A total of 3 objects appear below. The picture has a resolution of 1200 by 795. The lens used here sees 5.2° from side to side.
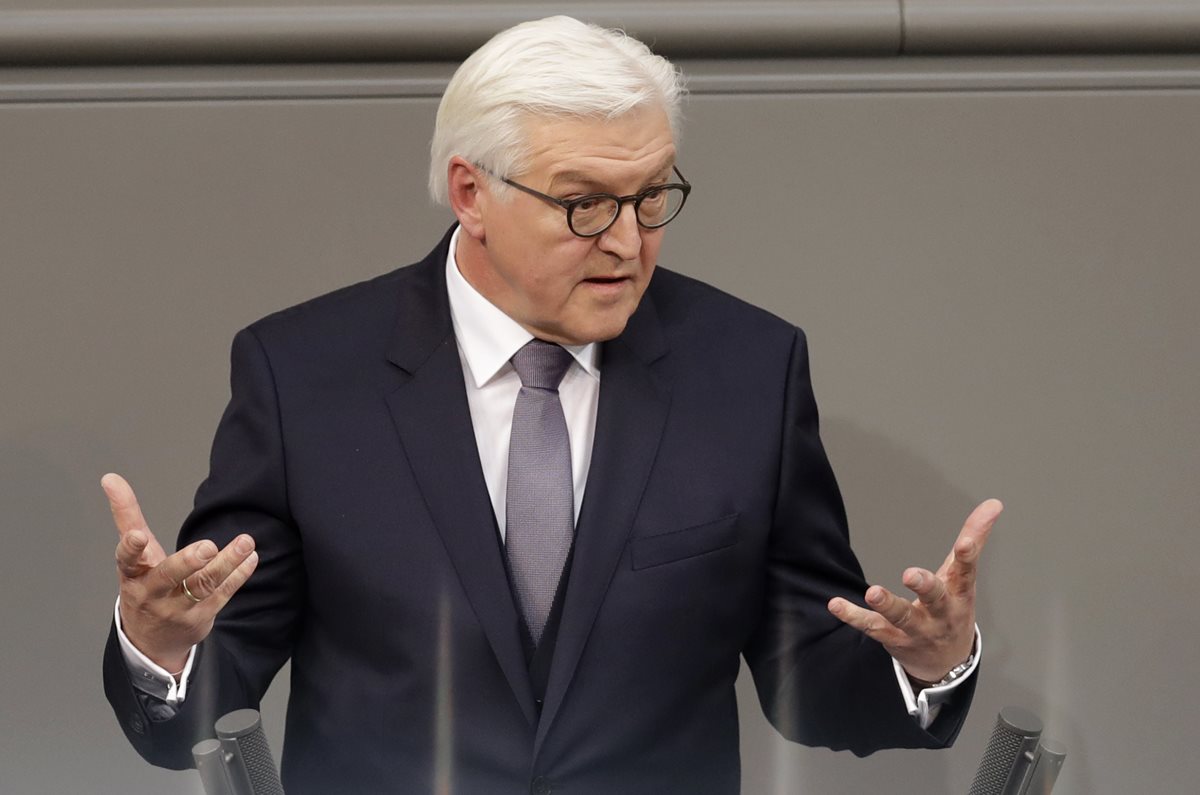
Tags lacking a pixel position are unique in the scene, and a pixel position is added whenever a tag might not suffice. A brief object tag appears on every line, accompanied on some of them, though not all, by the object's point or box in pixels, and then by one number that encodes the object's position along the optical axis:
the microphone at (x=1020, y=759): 11.32
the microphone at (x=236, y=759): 11.30
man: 11.65
